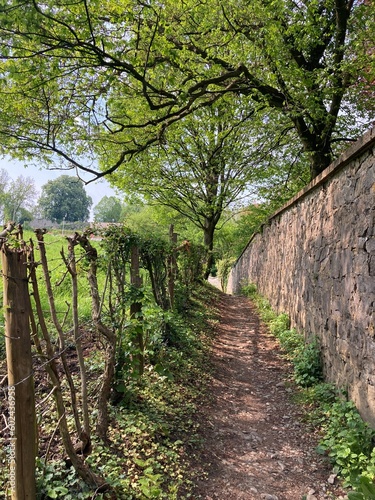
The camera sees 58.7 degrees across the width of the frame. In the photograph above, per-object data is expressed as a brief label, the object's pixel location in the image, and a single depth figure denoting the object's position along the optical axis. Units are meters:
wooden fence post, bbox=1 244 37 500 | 1.61
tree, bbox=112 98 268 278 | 11.11
